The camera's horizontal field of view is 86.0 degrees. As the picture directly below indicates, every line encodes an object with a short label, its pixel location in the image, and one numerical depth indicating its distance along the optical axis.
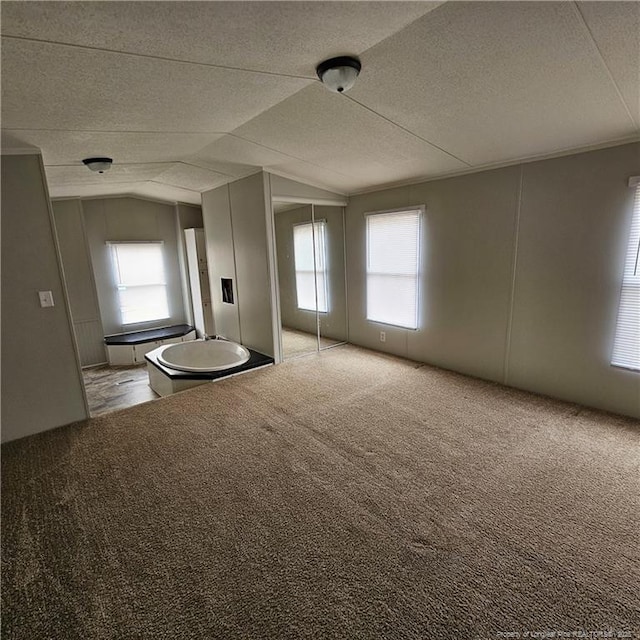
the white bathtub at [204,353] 4.61
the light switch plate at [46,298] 2.79
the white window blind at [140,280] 5.89
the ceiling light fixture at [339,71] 1.81
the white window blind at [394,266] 4.18
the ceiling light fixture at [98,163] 3.20
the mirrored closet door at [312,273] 5.14
